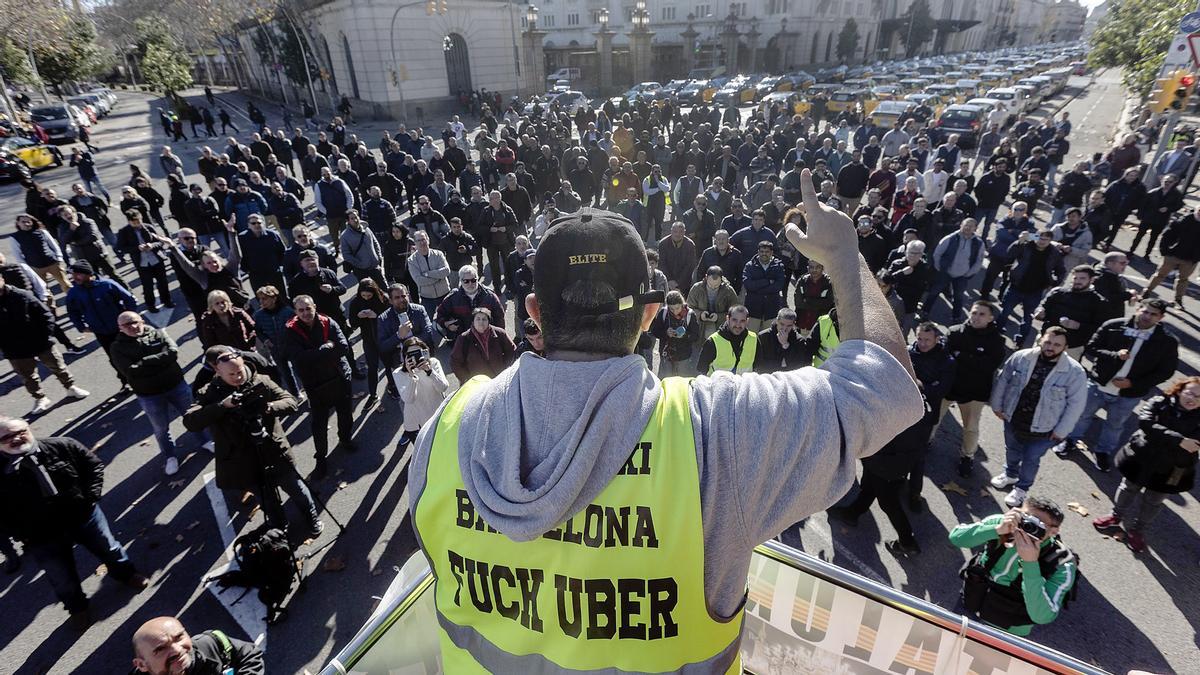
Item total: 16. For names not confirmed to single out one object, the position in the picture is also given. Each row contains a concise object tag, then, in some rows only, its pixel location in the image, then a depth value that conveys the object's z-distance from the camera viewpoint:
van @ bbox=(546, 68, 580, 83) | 50.62
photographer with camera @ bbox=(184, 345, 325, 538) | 4.86
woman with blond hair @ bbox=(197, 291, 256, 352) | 6.52
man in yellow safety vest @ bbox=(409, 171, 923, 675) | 1.11
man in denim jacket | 5.33
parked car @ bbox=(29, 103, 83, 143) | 26.67
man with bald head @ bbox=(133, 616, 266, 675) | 3.05
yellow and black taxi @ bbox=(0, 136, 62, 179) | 20.49
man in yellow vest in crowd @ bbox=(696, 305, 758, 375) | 6.40
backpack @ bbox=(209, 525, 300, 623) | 4.80
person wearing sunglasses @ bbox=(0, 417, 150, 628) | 4.20
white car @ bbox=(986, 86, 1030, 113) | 26.27
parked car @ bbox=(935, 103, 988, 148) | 21.50
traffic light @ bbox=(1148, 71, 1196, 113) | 12.16
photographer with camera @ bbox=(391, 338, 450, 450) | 5.97
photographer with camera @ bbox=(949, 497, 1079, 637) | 3.55
